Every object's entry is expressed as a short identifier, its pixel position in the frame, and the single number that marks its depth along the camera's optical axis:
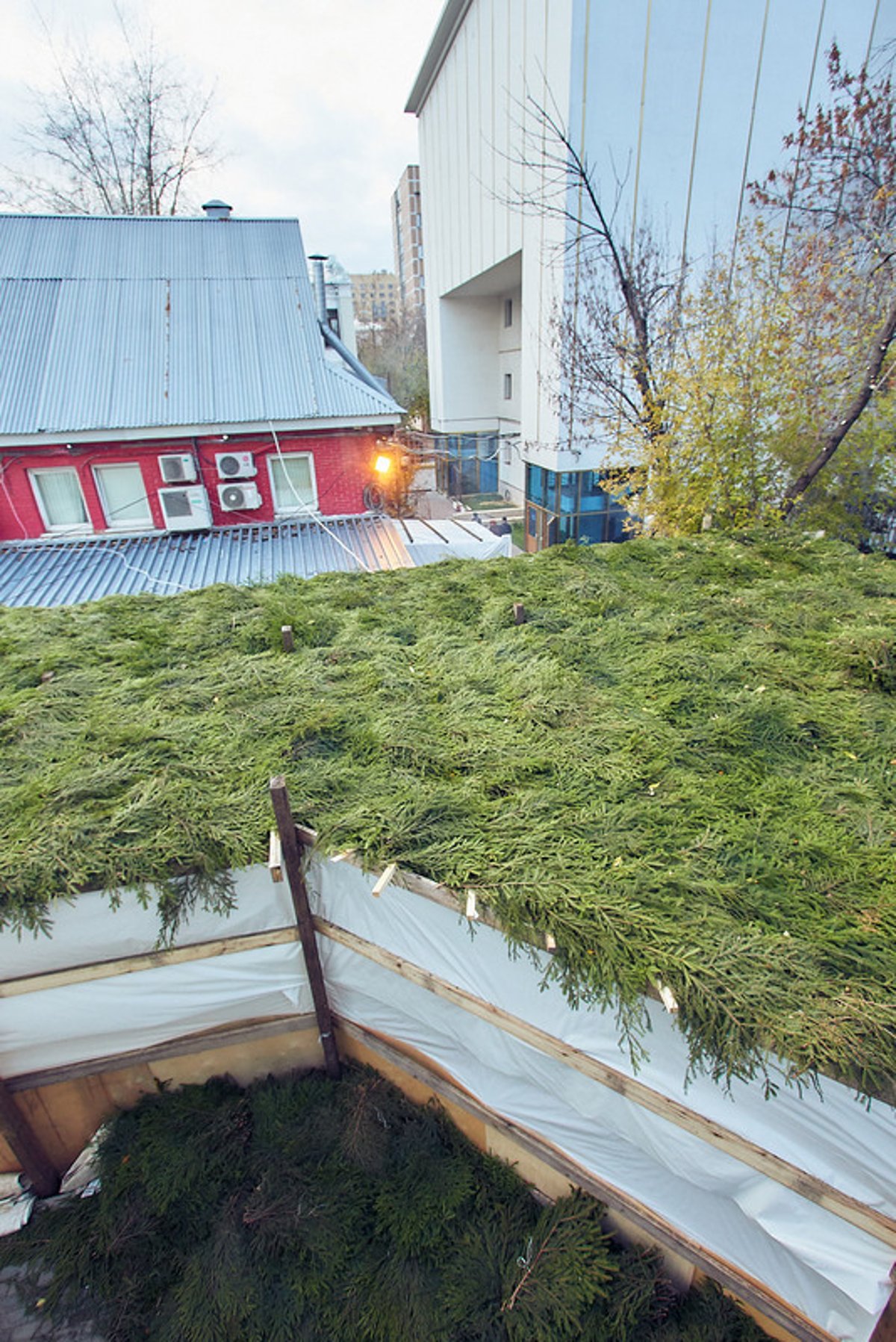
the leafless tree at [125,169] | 15.05
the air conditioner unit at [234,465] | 9.24
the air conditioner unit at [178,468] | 9.11
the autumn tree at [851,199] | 8.30
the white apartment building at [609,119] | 11.51
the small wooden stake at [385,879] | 2.21
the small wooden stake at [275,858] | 2.42
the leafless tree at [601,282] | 11.93
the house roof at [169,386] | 8.91
